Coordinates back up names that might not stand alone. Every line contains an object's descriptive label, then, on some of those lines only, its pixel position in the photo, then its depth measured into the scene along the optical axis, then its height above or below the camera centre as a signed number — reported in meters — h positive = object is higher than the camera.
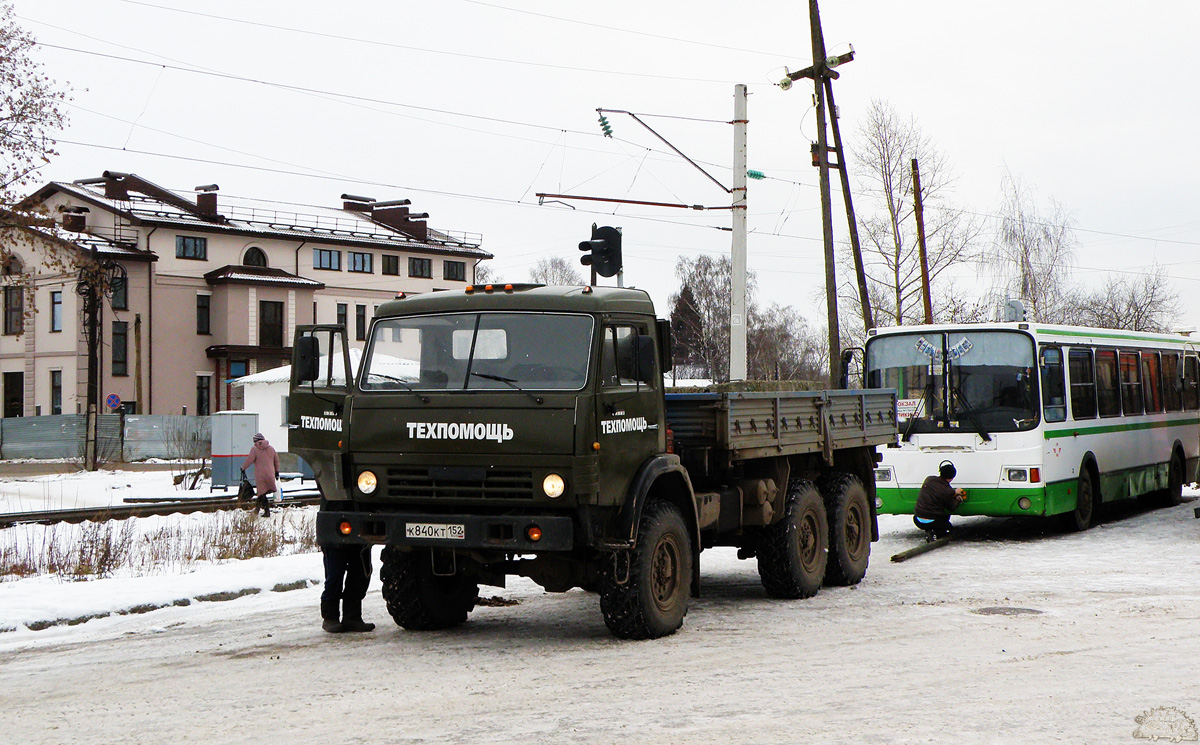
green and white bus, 16.67 +0.30
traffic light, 16.14 +2.49
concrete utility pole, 21.33 +3.18
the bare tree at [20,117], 27.11 +7.40
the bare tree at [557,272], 105.38 +14.83
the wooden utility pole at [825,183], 25.14 +5.18
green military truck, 8.78 +0.03
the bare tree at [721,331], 87.50 +8.36
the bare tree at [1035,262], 49.62 +6.76
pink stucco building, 59.91 +7.84
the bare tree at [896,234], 43.53 +7.09
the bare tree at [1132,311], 53.78 +5.21
